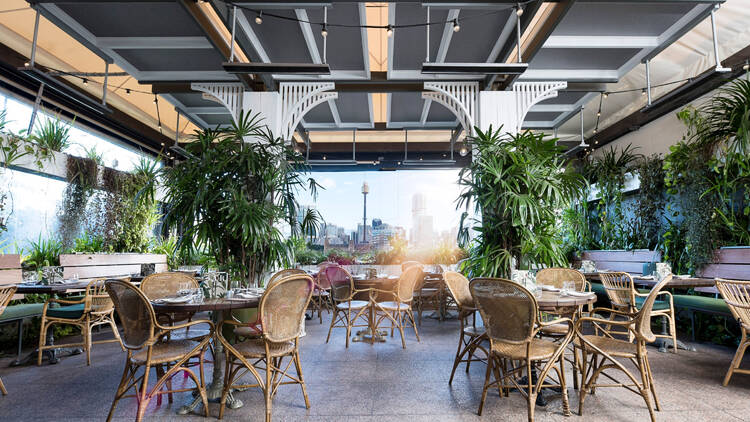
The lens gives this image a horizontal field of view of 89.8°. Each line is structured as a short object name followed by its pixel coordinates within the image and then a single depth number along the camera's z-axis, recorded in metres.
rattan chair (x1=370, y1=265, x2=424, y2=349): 4.84
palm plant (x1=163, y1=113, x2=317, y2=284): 3.66
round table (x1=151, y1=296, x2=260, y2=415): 2.68
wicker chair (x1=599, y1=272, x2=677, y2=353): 4.29
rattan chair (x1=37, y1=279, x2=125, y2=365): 4.02
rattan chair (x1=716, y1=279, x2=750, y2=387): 3.26
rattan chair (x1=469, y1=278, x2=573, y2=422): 2.50
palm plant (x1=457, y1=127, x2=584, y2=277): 3.77
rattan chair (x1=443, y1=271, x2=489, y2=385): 3.17
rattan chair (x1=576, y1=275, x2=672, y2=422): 2.60
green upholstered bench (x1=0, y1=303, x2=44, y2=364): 4.07
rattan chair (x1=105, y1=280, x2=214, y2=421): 2.47
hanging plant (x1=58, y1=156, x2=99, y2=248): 5.83
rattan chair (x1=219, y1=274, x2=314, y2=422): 2.60
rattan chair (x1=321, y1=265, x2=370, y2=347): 5.02
